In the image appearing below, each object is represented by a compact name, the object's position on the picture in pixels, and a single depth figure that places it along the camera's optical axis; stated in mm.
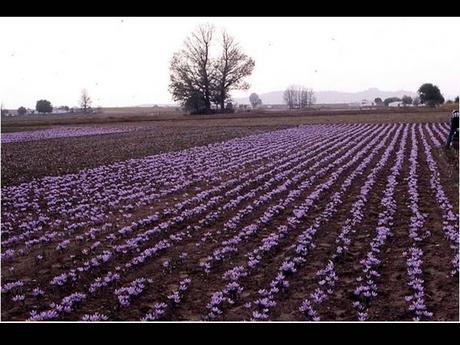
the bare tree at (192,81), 88812
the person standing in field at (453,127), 22902
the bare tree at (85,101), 185950
